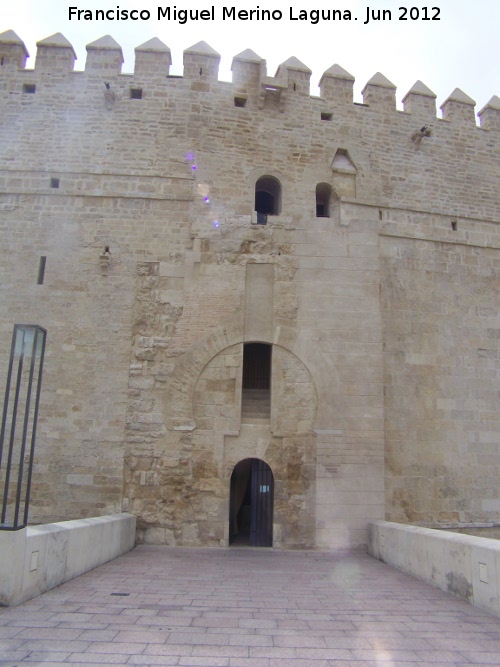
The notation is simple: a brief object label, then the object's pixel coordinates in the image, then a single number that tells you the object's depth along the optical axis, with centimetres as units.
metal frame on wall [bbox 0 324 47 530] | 845
